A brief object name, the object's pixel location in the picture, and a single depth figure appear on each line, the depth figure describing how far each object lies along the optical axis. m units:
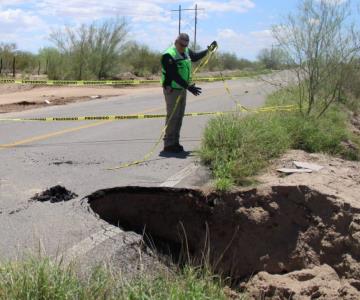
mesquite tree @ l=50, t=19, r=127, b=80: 32.88
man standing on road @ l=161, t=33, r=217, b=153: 9.24
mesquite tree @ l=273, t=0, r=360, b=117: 11.52
